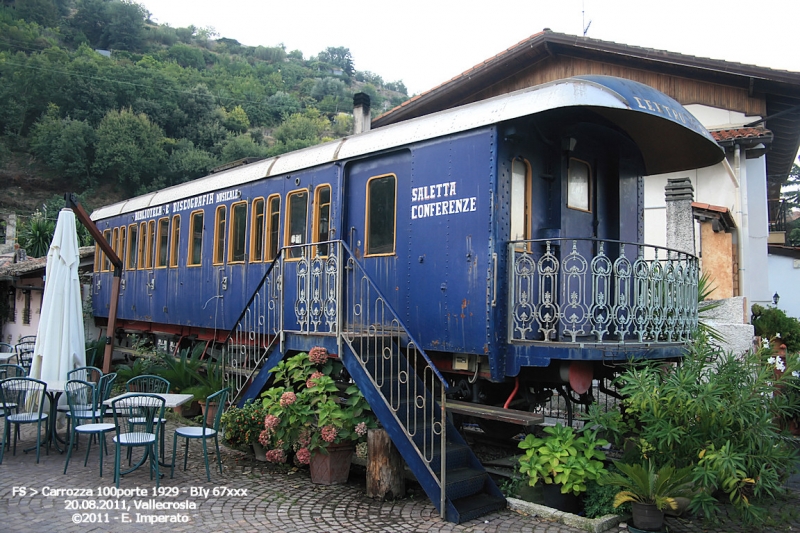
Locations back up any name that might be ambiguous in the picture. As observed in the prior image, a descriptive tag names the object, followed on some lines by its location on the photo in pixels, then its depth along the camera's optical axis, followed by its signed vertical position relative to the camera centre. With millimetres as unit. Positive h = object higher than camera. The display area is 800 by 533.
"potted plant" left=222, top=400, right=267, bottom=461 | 7305 -1434
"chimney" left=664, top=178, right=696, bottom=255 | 10633 +1744
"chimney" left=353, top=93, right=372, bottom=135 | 14498 +4745
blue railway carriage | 6219 +696
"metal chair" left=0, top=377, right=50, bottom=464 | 6992 -1180
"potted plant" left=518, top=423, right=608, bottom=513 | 5520 -1401
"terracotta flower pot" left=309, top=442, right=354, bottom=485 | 6578 -1708
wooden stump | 6086 -1618
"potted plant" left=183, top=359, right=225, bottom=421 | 9016 -1203
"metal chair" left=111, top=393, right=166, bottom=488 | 6015 -1302
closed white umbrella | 8102 -124
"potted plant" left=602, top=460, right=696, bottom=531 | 5082 -1510
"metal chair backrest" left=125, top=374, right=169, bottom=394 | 8136 -1139
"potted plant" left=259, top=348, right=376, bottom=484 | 6520 -1256
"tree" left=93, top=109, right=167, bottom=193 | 47531 +12412
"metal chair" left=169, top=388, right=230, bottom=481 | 6418 -1352
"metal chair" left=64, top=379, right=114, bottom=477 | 6422 -1252
